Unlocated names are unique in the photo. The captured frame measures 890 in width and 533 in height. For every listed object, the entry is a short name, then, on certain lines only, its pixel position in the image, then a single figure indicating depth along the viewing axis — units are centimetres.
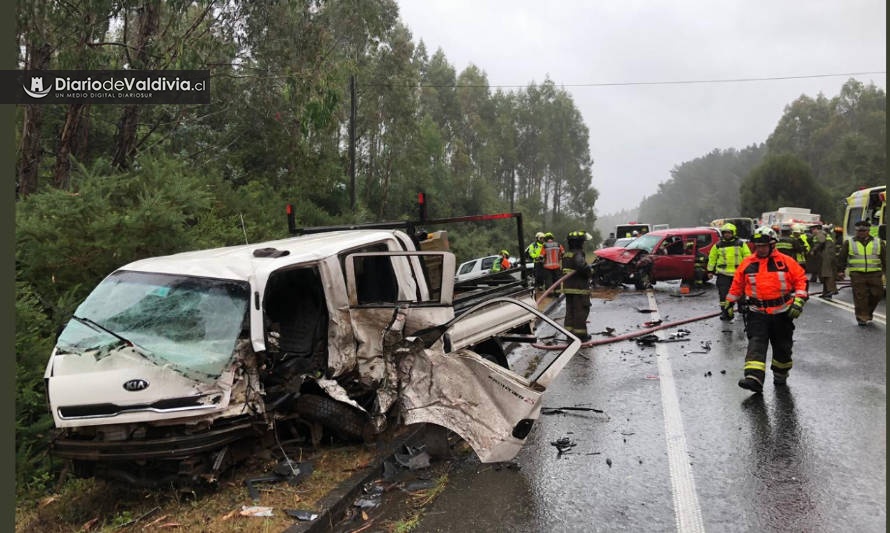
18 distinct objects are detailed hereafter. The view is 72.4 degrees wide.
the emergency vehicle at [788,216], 2888
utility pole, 2299
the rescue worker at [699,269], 1738
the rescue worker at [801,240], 1633
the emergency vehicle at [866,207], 1584
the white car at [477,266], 1858
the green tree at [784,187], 6269
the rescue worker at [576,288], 967
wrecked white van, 407
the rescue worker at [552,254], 1452
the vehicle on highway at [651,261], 1747
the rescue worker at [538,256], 1550
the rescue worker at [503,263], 1500
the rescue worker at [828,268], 1427
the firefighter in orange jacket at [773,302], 665
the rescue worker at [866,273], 1043
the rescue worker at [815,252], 1606
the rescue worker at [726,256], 1177
